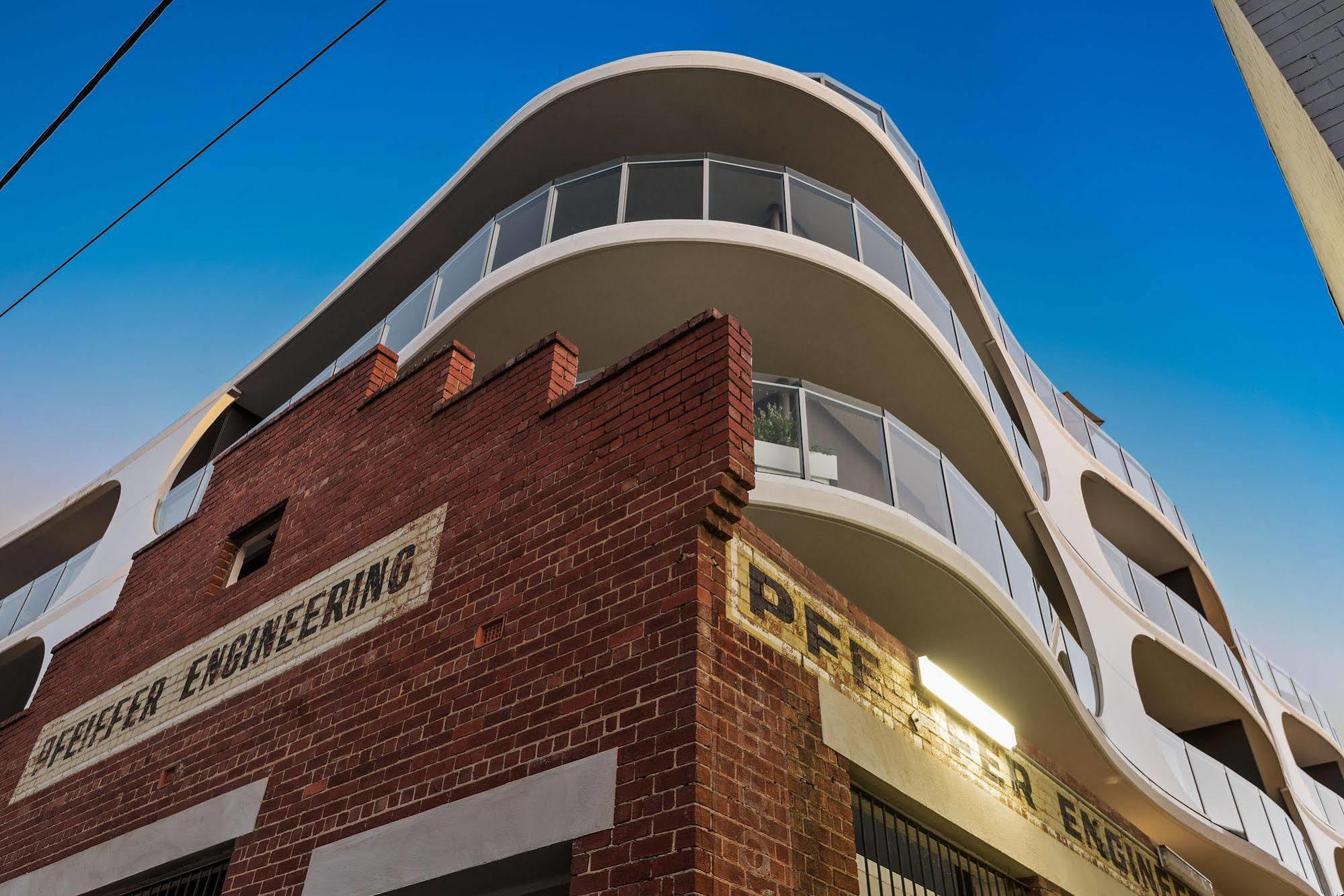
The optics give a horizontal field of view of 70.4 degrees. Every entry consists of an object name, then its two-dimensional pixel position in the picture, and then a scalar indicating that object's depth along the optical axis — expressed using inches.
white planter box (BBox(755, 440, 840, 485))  324.2
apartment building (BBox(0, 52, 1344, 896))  223.5
